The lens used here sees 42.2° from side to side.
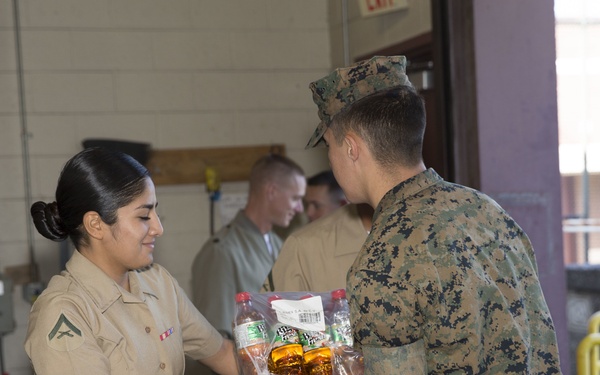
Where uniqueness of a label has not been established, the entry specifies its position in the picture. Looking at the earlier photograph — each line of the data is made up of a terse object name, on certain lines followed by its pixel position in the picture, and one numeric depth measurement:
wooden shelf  4.64
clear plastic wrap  1.89
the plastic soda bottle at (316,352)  1.90
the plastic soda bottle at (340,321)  1.94
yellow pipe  2.62
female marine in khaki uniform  1.95
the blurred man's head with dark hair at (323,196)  4.00
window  6.37
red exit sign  3.94
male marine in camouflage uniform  1.61
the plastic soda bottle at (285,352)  1.92
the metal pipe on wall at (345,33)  4.71
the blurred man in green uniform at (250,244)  3.75
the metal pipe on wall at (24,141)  4.41
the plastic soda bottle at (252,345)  1.92
